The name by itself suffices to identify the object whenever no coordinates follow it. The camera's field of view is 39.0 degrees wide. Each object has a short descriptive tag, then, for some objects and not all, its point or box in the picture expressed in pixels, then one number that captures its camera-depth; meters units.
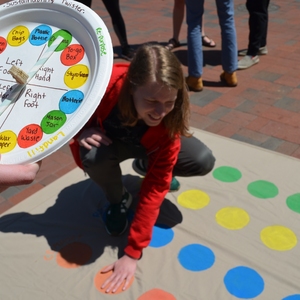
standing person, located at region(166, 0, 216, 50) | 4.40
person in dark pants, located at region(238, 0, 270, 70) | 3.76
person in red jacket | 1.64
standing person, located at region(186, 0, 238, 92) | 3.31
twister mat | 1.75
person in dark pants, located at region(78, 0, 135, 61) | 4.18
